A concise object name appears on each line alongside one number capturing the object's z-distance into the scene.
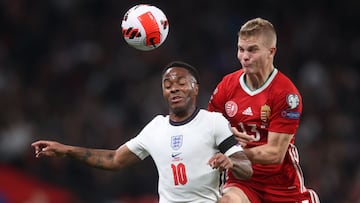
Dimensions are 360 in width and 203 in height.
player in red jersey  16.27
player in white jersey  15.40
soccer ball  16.42
